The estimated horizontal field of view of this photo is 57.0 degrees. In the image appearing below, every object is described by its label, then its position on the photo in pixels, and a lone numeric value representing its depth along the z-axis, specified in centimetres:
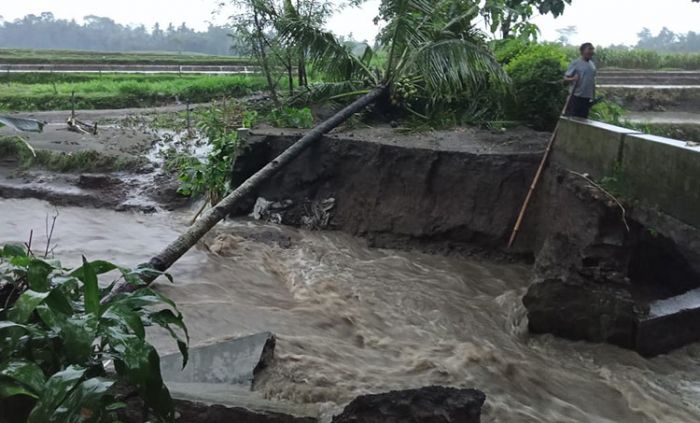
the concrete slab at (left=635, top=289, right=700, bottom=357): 599
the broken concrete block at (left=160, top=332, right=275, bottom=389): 434
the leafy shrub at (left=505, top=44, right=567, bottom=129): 958
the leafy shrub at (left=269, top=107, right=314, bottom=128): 1099
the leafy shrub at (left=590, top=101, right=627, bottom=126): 973
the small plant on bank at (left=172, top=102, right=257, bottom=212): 1061
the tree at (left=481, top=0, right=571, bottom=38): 1198
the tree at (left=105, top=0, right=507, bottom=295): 1020
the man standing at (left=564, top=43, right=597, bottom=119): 859
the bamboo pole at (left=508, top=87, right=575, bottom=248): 826
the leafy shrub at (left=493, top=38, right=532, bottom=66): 1161
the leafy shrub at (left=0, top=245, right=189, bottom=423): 241
